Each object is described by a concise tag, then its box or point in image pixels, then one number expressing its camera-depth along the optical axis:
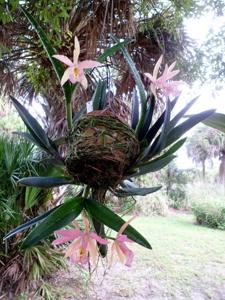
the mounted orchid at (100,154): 0.36
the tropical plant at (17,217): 1.77
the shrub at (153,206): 5.69
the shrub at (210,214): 5.21
